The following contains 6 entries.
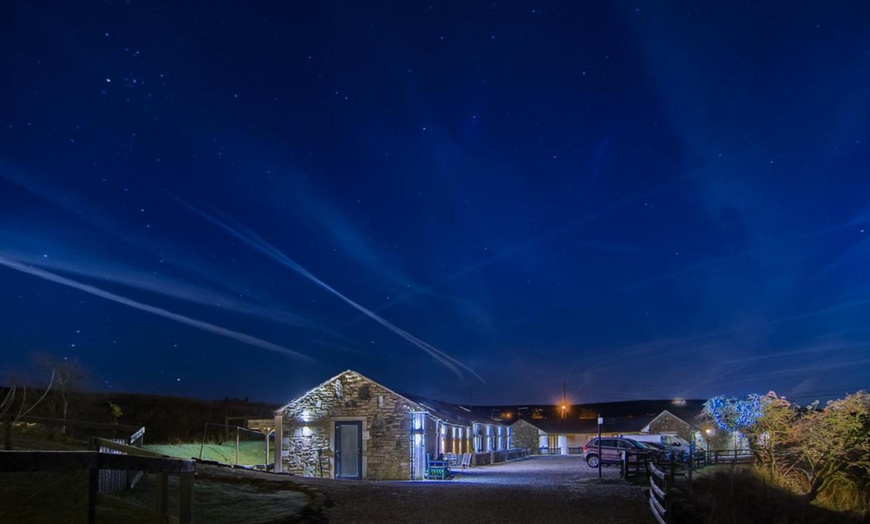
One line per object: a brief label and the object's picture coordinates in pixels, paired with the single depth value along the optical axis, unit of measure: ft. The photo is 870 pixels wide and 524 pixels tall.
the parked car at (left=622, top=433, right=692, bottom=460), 145.57
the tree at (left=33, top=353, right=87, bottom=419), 133.39
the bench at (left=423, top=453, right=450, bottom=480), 95.71
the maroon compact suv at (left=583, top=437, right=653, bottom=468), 111.86
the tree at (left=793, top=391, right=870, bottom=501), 82.38
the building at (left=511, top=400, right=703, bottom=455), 228.84
